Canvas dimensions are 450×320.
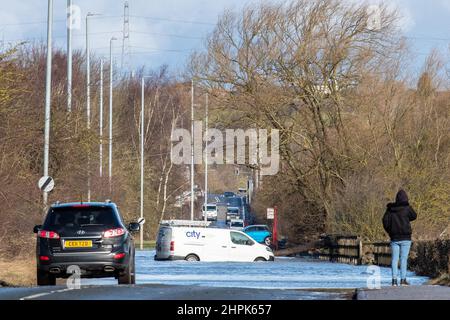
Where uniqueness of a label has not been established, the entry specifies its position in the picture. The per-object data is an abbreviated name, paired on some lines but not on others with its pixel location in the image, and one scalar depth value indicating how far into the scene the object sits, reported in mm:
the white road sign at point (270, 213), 64881
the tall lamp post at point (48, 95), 36656
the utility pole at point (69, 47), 43906
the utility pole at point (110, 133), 62822
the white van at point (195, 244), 45406
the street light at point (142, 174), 72544
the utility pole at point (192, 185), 65425
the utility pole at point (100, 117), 45406
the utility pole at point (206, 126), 52938
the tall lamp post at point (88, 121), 45778
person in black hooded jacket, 20891
